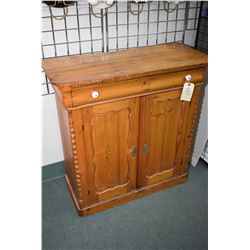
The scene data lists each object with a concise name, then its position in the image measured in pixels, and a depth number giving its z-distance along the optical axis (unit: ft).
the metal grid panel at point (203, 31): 6.16
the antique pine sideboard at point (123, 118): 4.37
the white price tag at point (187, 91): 5.09
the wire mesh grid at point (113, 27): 5.07
